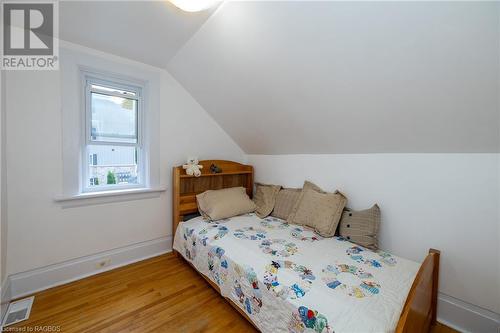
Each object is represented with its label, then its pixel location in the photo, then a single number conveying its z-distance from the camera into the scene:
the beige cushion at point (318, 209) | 2.04
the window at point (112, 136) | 2.16
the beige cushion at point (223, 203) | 2.42
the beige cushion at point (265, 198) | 2.67
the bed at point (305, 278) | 1.08
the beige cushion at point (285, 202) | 2.55
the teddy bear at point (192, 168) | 2.51
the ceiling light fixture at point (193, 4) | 1.39
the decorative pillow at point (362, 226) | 1.85
